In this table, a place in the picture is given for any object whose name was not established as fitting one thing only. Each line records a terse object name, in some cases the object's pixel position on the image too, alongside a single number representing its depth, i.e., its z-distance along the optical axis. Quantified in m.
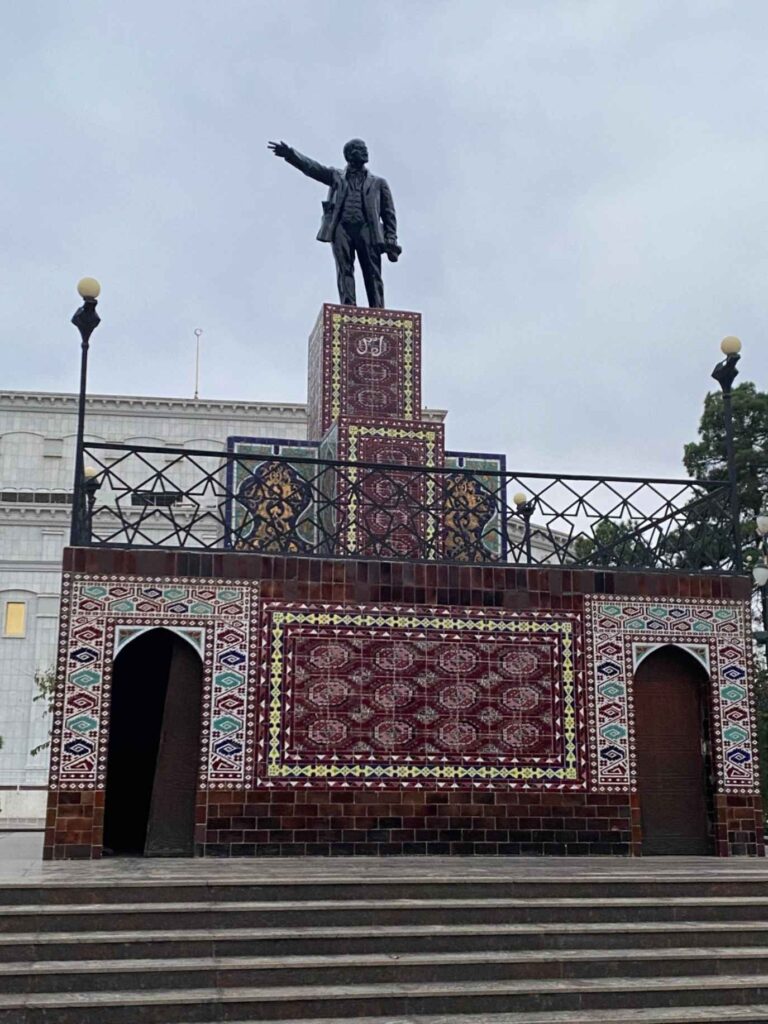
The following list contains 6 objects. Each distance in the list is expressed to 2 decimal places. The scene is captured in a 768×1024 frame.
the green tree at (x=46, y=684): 25.23
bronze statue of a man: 14.73
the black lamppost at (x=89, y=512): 11.12
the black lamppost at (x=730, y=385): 12.23
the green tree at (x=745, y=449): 25.89
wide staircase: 7.14
